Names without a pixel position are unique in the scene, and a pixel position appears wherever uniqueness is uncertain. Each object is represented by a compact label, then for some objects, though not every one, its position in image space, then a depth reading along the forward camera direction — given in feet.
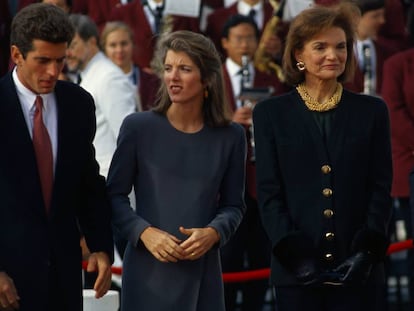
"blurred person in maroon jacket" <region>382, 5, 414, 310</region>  68.74
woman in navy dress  43.32
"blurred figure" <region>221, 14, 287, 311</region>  61.57
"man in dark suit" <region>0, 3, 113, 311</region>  39.29
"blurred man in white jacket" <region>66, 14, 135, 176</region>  62.80
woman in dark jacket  42.42
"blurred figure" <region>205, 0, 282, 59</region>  78.89
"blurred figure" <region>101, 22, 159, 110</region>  72.54
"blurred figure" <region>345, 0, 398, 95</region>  77.30
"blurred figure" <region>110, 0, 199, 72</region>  78.38
